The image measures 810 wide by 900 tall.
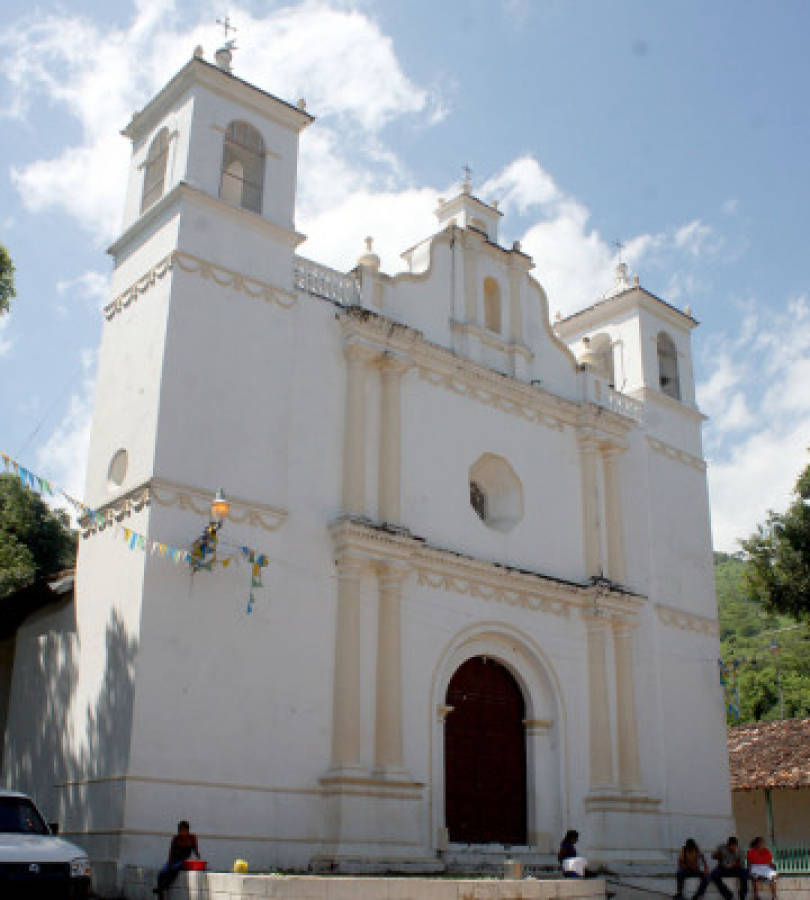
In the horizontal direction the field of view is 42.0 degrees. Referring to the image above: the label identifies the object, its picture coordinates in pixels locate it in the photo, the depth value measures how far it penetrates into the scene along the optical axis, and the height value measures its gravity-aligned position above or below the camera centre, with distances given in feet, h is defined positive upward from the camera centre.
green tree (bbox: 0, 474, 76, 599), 95.66 +26.82
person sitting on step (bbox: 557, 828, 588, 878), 46.93 -0.64
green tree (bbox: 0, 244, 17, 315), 56.39 +28.09
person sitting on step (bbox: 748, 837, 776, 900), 52.06 -0.88
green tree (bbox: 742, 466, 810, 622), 77.10 +19.84
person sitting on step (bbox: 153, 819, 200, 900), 38.55 -0.50
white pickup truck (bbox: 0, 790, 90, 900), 31.81 -0.85
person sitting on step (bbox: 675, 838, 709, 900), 49.83 -0.88
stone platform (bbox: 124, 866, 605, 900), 32.73 -1.40
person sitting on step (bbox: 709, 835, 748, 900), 50.72 -0.98
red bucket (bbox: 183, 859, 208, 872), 38.27 -0.87
